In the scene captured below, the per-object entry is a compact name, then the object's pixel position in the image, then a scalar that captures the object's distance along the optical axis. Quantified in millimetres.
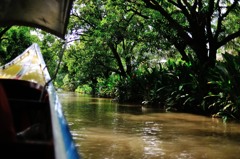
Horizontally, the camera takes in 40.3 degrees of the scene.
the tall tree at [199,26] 13004
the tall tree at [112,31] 14930
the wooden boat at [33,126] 2086
